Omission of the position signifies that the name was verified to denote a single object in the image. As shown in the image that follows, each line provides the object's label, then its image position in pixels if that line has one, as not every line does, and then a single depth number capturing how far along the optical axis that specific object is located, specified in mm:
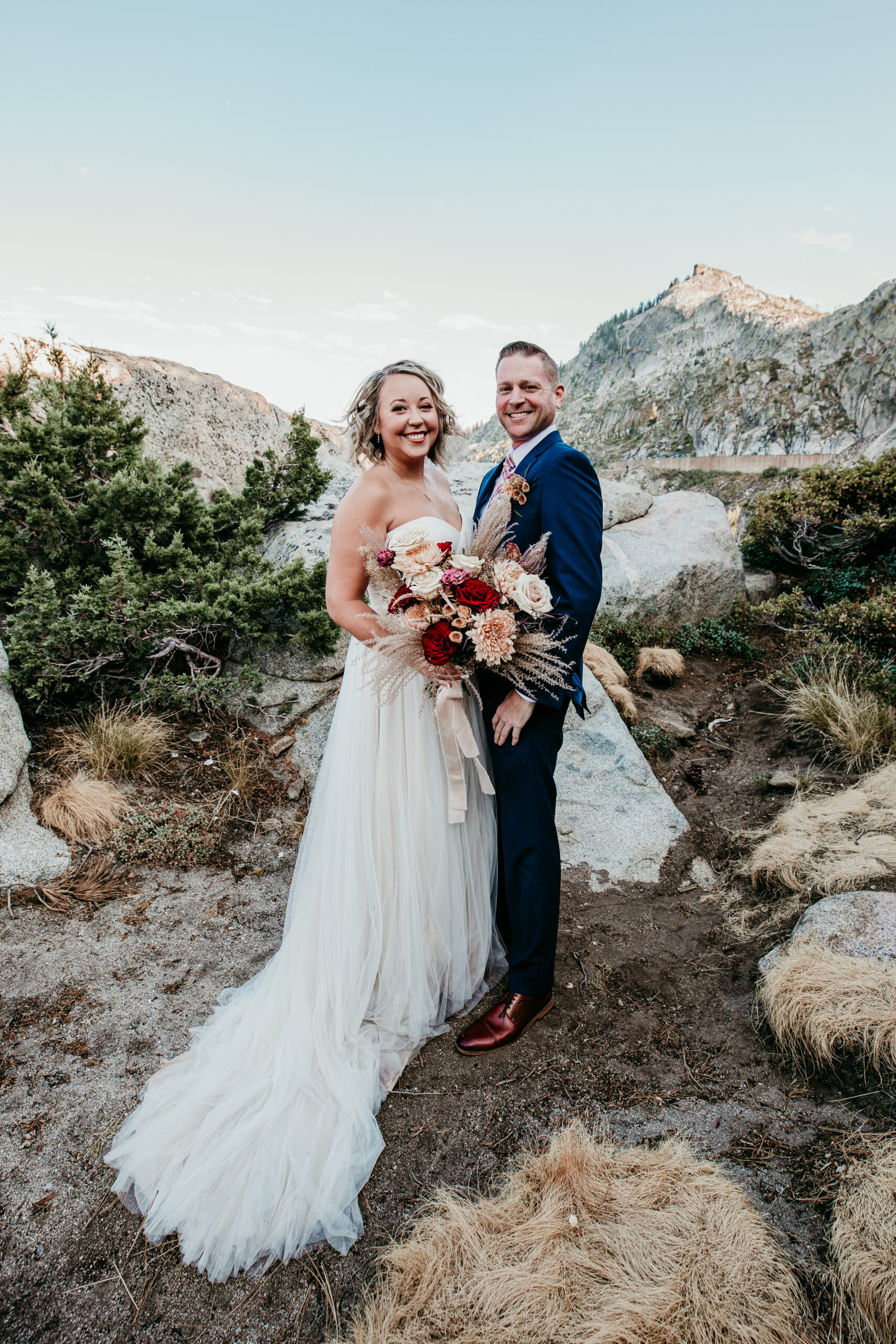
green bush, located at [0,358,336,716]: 4934
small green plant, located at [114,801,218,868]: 4402
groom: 2764
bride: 2432
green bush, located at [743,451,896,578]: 7875
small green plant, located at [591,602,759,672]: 7570
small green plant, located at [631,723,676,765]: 6027
